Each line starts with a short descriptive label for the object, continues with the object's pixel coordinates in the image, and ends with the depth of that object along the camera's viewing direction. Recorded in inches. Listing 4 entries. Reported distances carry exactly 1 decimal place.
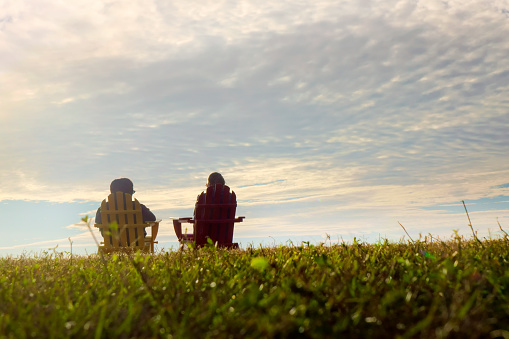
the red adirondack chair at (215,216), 398.4
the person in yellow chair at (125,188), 425.1
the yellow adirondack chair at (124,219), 406.0
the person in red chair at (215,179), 424.8
